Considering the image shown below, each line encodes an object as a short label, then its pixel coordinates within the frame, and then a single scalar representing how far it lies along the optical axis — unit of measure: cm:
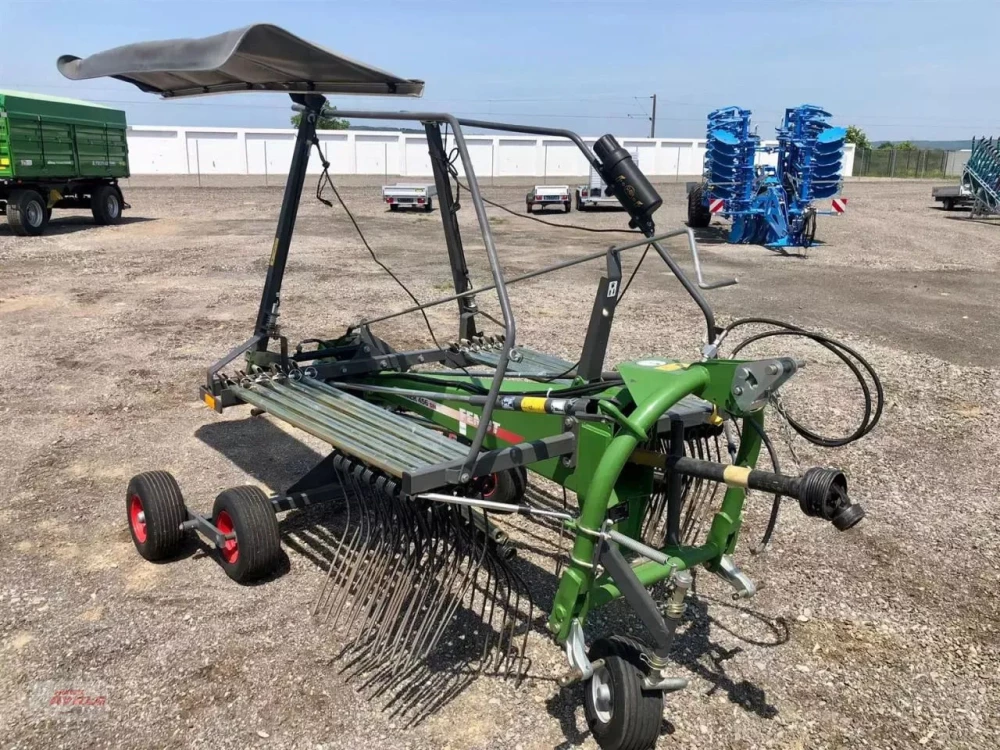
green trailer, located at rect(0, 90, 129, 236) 1473
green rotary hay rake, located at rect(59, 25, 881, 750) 251
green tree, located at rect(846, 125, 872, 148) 6000
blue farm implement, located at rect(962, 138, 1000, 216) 2100
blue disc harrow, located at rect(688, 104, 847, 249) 1473
